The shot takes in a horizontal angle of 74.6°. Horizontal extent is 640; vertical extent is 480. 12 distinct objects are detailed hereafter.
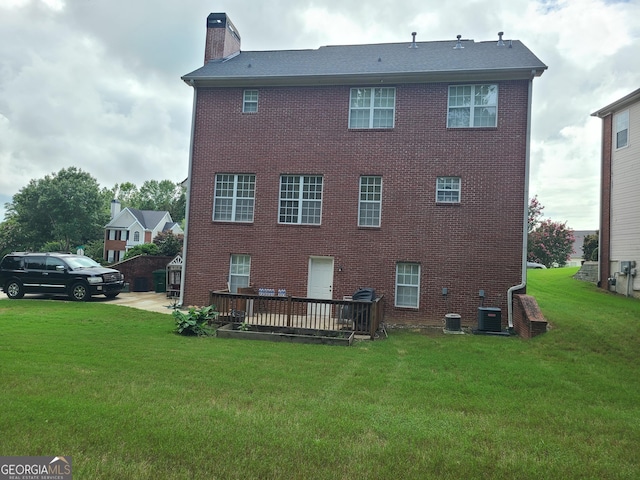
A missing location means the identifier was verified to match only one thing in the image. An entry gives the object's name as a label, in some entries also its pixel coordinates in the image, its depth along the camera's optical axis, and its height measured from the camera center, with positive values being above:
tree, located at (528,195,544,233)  35.84 +4.40
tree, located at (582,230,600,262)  23.28 +1.30
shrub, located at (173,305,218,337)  10.09 -1.76
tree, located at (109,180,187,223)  78.94 +10.54
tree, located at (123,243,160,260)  21.25 -0.14
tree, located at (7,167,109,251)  43.47 +3.55
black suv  14.95 -1.21
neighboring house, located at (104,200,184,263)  48.38 +1.72
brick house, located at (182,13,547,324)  12.91 +2.65
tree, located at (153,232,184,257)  21.55 +0.19
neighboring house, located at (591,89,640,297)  16.27 +3.01
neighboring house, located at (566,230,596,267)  59.06 +3.74
